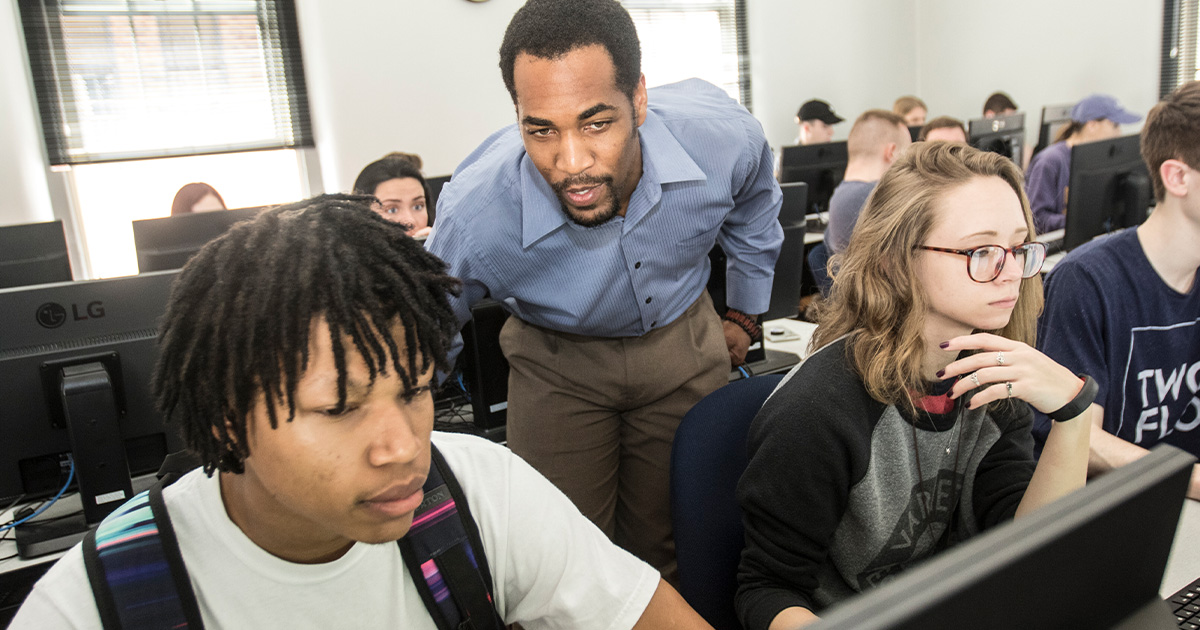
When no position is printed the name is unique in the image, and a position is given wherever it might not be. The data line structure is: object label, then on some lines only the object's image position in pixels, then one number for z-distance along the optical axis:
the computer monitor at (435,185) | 3.05
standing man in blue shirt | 1.37
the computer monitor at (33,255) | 2.24
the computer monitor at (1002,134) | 4.29
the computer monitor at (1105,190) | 2.89
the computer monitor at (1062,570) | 0.34
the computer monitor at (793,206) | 2.40
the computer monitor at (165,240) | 2.41
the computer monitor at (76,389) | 1.43
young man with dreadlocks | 0.72
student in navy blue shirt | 1.43
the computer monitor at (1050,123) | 5.37
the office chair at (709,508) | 1.13
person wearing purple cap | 4.09
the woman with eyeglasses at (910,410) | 1.08
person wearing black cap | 5.64
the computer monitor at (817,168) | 4.51
